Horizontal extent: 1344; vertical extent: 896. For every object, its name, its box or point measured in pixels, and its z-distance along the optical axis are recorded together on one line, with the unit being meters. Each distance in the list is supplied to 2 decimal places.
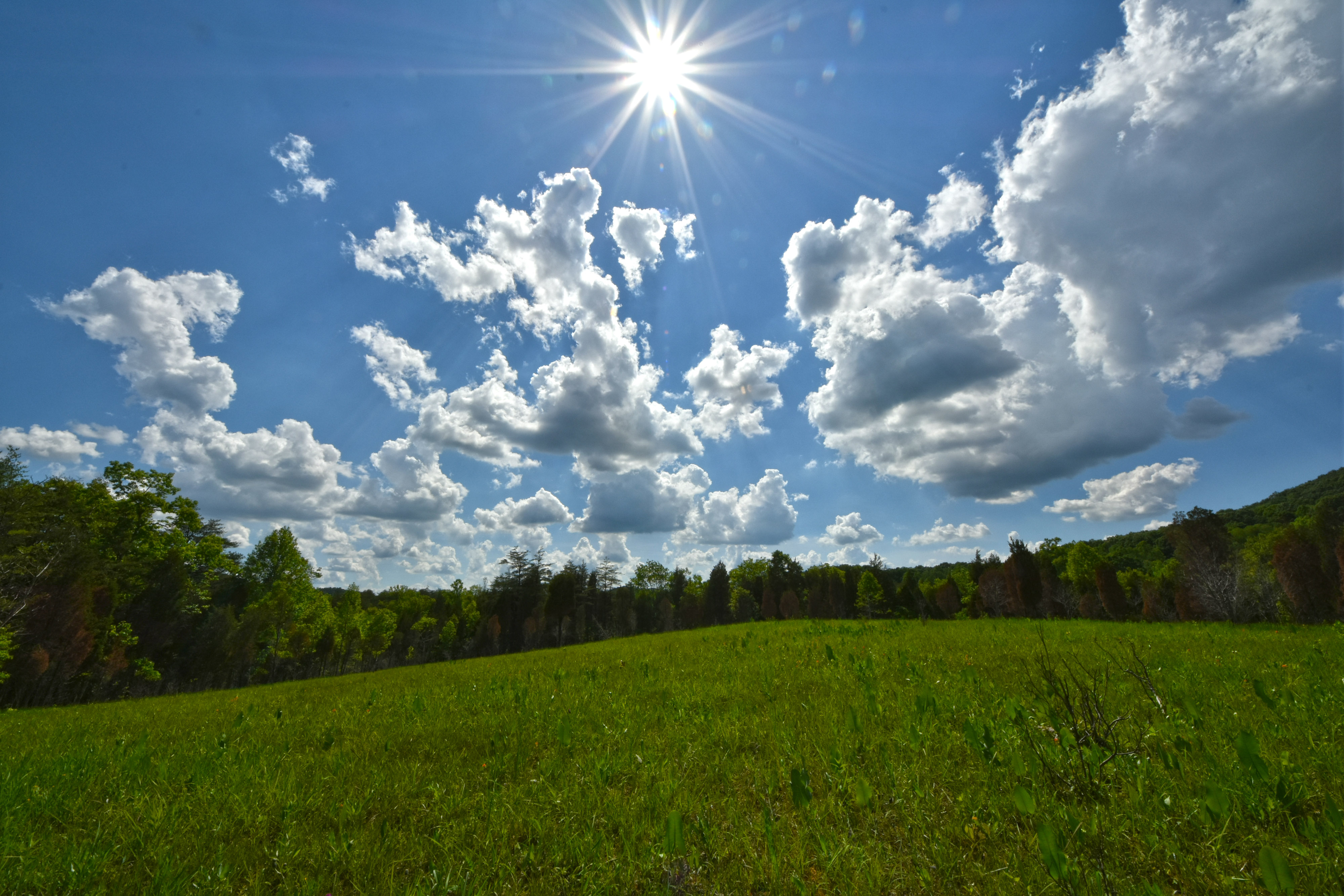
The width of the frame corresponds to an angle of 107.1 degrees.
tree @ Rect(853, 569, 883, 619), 76.50
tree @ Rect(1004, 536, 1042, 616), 49.94
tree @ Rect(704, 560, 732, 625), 77.88
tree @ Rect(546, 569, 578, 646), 58.38
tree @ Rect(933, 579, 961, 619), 78.38
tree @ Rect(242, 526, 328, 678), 45.88
